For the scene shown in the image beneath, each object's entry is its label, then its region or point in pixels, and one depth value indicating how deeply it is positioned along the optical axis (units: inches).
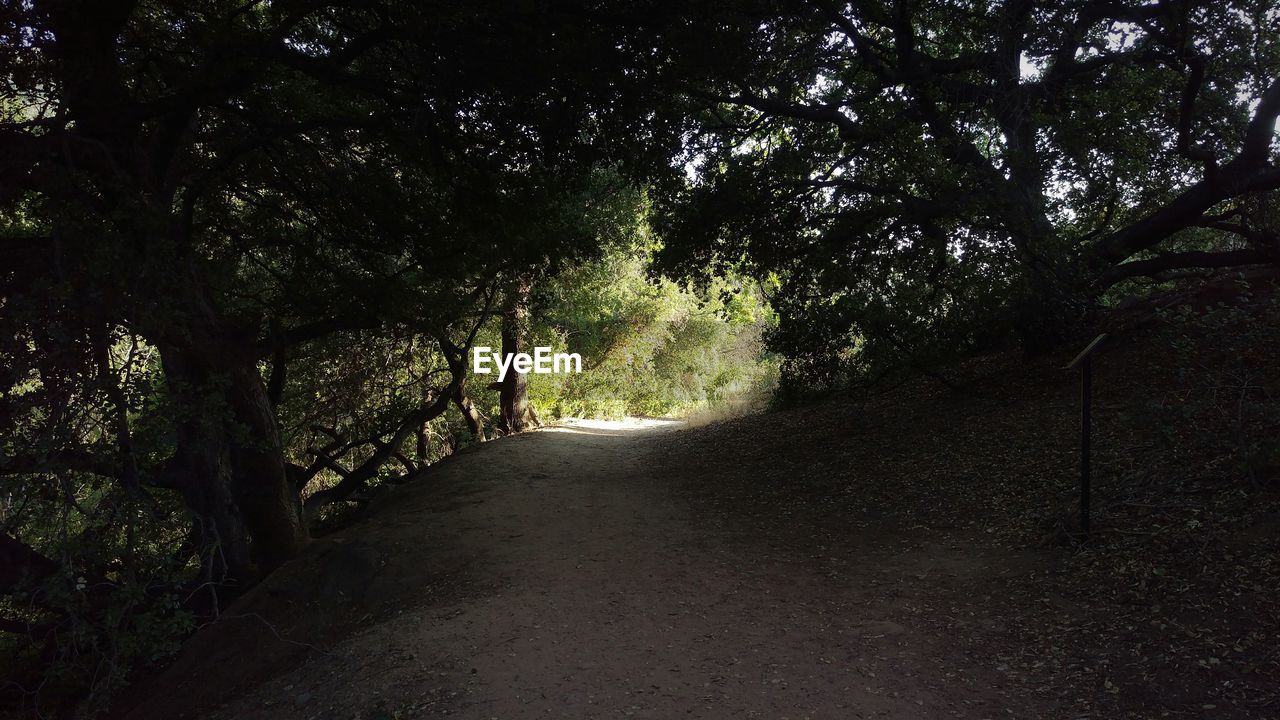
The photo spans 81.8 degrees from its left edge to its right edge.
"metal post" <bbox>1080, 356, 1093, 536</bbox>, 202.4
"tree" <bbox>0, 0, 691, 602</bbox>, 166.9
